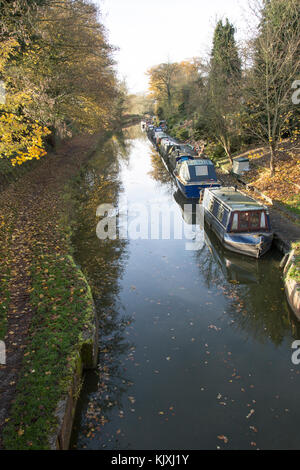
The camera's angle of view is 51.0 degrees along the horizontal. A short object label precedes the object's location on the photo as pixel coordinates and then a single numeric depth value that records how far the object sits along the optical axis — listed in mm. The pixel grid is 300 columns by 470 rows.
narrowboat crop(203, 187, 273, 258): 12195
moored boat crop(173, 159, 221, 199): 19422
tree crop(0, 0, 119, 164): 12352
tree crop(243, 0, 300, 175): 16953
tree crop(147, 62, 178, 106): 67188
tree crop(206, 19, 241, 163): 23234
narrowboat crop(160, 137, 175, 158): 34609
